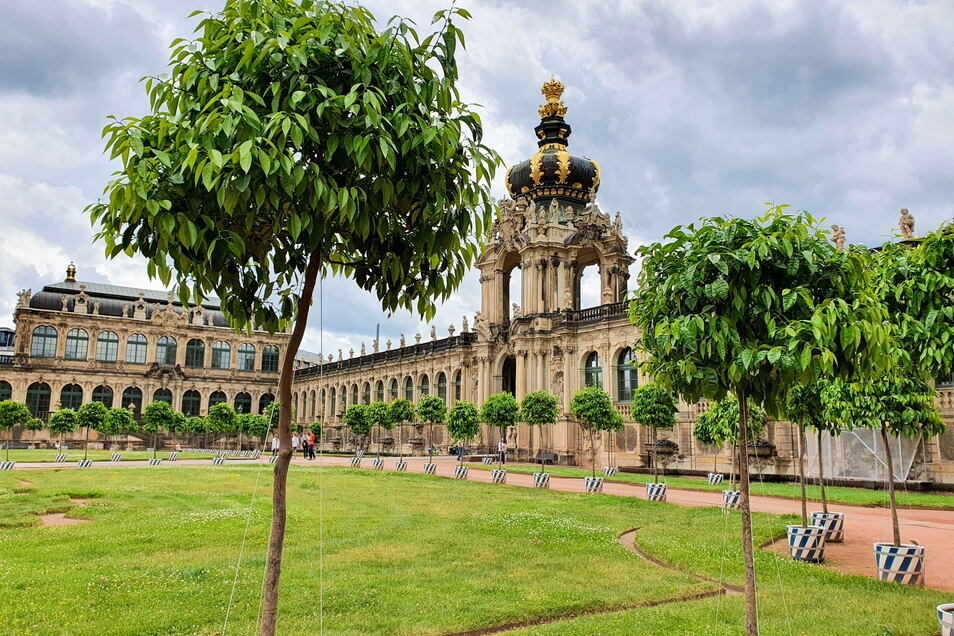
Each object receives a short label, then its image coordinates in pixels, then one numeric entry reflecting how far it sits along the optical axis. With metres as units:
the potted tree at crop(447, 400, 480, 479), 47.28
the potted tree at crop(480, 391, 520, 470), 45.75
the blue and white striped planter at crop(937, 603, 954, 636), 8.62
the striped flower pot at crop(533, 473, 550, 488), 32.22
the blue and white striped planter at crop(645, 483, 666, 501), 26.94
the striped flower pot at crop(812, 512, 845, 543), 17.83
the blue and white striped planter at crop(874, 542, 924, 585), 12.95
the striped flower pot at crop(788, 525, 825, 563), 15.00
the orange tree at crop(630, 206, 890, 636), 7.76
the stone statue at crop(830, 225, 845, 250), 41.03
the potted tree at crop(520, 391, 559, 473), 41.53
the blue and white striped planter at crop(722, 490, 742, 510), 23.03
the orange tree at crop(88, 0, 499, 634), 5.51
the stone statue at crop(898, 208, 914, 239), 36.48
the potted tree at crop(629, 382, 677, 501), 34.91
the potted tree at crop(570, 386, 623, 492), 37.34
